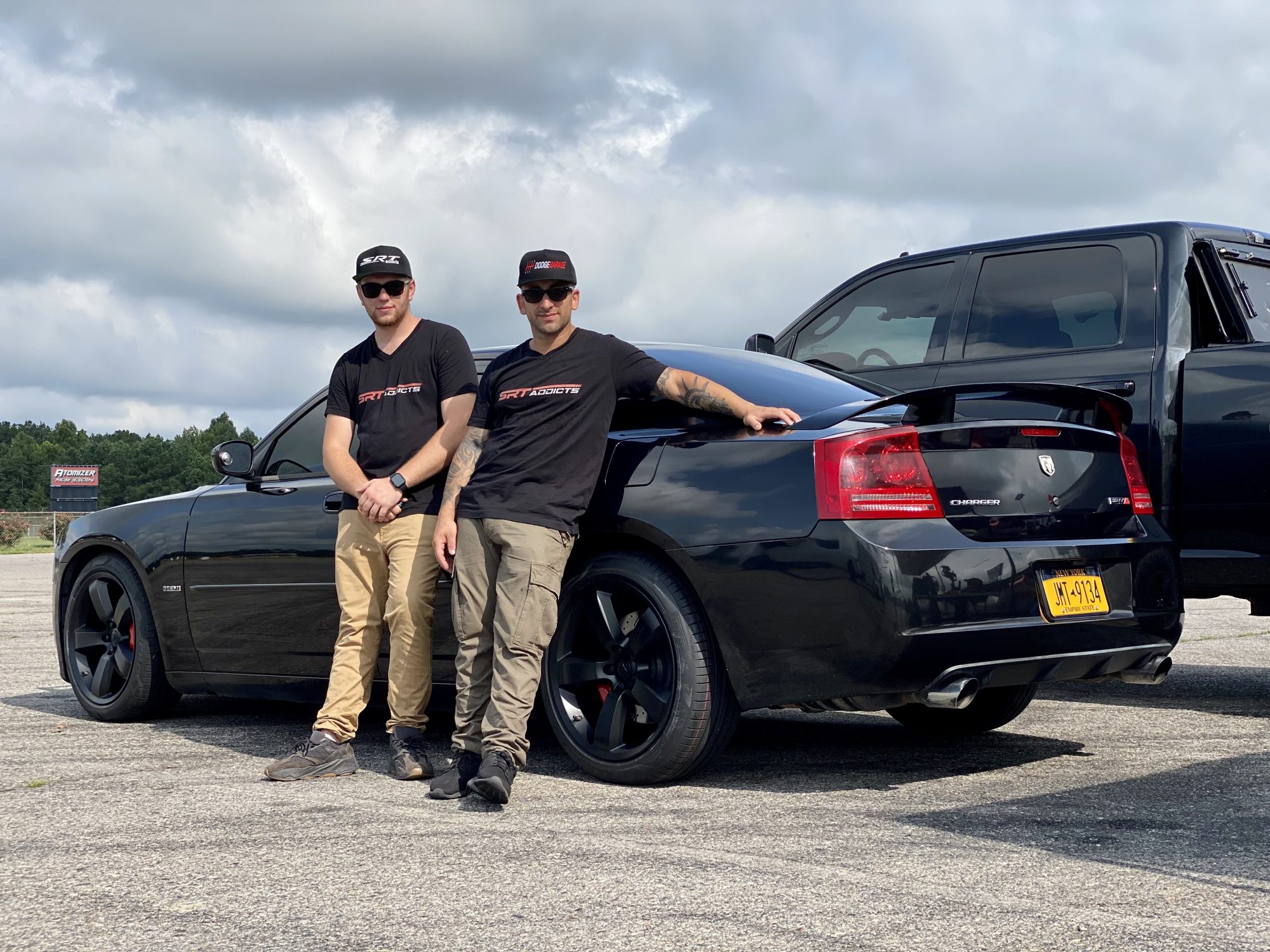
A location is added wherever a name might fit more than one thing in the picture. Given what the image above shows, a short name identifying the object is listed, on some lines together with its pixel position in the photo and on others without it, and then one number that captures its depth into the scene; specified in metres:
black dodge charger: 4.46
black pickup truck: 5.98
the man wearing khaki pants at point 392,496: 5.39
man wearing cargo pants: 4.93
